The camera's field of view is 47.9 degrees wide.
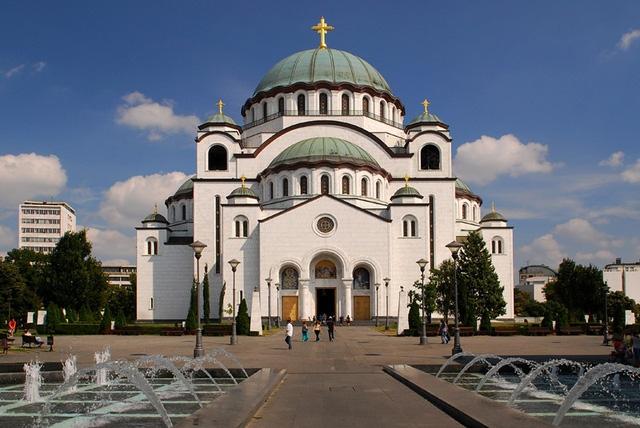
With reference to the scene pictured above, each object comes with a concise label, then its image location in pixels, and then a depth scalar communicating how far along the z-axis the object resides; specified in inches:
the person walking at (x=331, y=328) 1396.2
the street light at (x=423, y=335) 1280.8
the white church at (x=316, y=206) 2124.8
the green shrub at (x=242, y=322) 1674.5
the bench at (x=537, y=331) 1594.6
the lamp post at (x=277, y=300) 2085.4
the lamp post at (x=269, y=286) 1935.0
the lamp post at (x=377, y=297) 2092.8
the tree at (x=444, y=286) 1801.2
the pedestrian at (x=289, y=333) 1154.2
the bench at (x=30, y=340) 1195.5
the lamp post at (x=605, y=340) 1280.8
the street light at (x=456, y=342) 971.3
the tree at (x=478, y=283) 1759.4
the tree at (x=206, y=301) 2159.2
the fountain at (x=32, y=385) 598.4
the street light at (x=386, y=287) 1986.6
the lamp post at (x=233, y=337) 1299.6
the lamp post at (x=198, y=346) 938.1
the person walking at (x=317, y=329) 1386.9
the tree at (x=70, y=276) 2662.4
